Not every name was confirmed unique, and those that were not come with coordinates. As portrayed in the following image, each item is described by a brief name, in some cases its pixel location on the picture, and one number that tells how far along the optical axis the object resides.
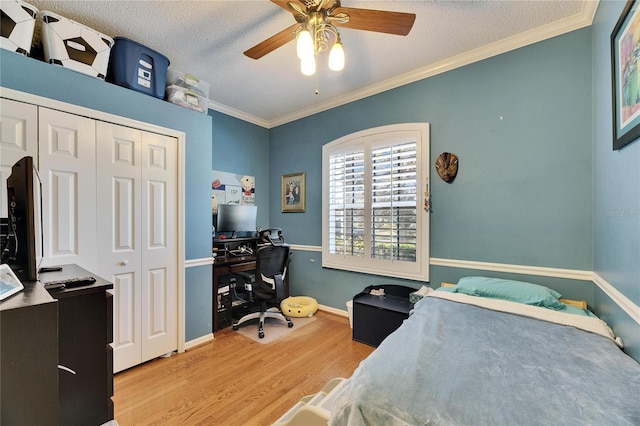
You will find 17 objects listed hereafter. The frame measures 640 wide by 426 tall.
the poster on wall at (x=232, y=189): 3.48
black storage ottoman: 2.43
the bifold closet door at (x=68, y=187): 1.78
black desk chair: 2.88
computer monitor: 3.27
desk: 2.83
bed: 0.86
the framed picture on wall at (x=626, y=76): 1.17
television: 1.06
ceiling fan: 1.47
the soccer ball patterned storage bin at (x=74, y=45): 1.81
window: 2.72
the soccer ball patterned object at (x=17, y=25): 1.63
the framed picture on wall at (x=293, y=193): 3.79
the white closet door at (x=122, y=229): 2.03
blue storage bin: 2.14
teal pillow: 1.83
